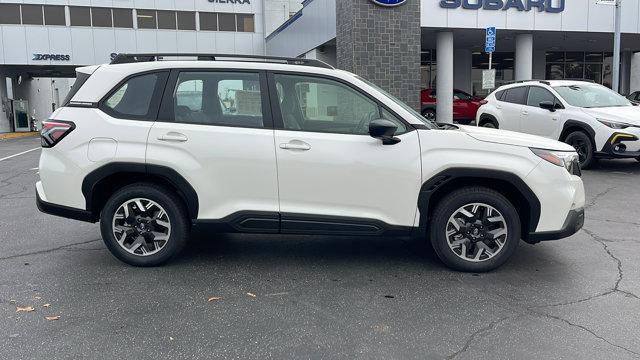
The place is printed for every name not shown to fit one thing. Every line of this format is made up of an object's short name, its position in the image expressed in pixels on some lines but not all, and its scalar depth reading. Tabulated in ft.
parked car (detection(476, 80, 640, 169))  31.73
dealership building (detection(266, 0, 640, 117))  50.03
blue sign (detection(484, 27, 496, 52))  46.09
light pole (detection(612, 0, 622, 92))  51.35
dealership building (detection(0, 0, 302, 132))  111.96
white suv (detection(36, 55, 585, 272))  14.90
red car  74.95
